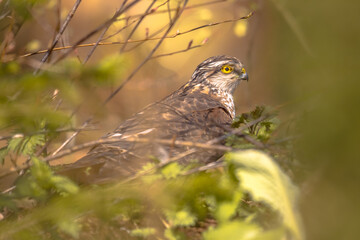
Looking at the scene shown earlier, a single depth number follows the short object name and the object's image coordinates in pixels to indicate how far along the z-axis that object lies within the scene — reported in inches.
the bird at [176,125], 290.0
